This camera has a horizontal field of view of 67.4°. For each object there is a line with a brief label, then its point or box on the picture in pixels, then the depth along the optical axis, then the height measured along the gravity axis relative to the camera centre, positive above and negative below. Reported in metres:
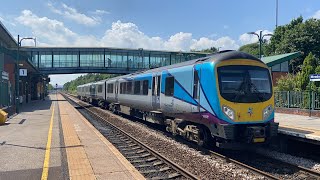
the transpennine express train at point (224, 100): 7.01 -0.33
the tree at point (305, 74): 16.58 +1.14
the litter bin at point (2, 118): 13.49 -1.65
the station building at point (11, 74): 17.90 +1.59
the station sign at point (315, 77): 12.44 +0.70
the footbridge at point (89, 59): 41.59 +5.32
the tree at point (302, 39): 36.81 +7.89
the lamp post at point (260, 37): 18.81 +4.16
